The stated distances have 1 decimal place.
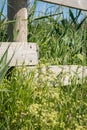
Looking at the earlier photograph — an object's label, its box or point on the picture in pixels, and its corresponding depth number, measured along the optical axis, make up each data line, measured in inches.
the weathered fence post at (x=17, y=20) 117.0
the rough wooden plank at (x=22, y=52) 108.9
